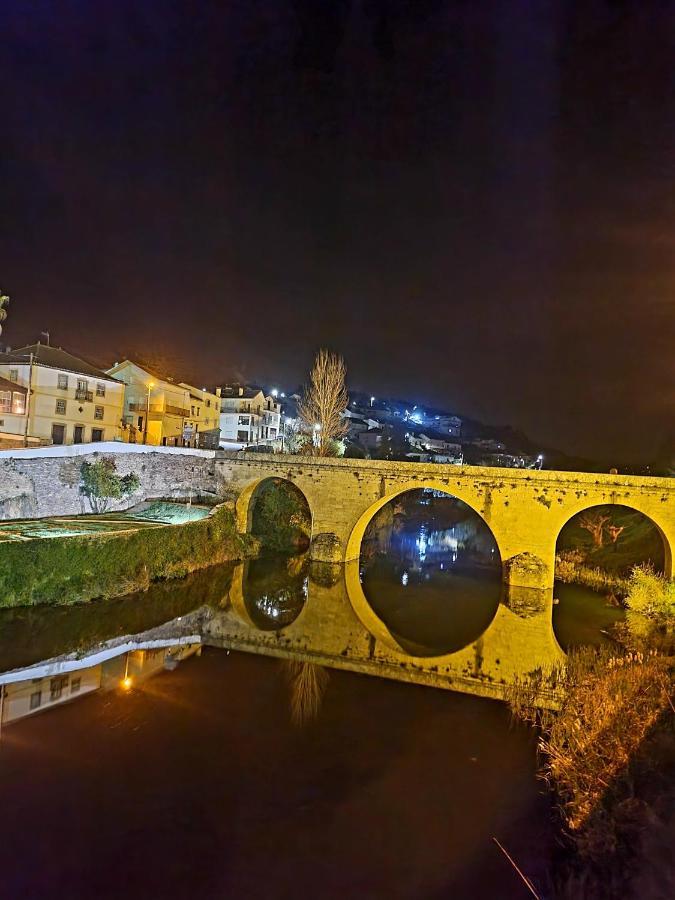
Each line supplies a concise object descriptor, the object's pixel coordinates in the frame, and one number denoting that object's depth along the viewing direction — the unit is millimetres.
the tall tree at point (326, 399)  41531
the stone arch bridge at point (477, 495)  25109
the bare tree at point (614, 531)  32594
